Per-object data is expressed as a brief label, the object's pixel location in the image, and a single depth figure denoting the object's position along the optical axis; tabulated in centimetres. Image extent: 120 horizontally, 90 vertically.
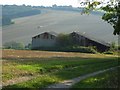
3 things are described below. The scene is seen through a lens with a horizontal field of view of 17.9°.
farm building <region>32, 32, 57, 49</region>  10131
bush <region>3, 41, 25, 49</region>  10226
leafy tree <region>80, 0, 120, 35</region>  2858
